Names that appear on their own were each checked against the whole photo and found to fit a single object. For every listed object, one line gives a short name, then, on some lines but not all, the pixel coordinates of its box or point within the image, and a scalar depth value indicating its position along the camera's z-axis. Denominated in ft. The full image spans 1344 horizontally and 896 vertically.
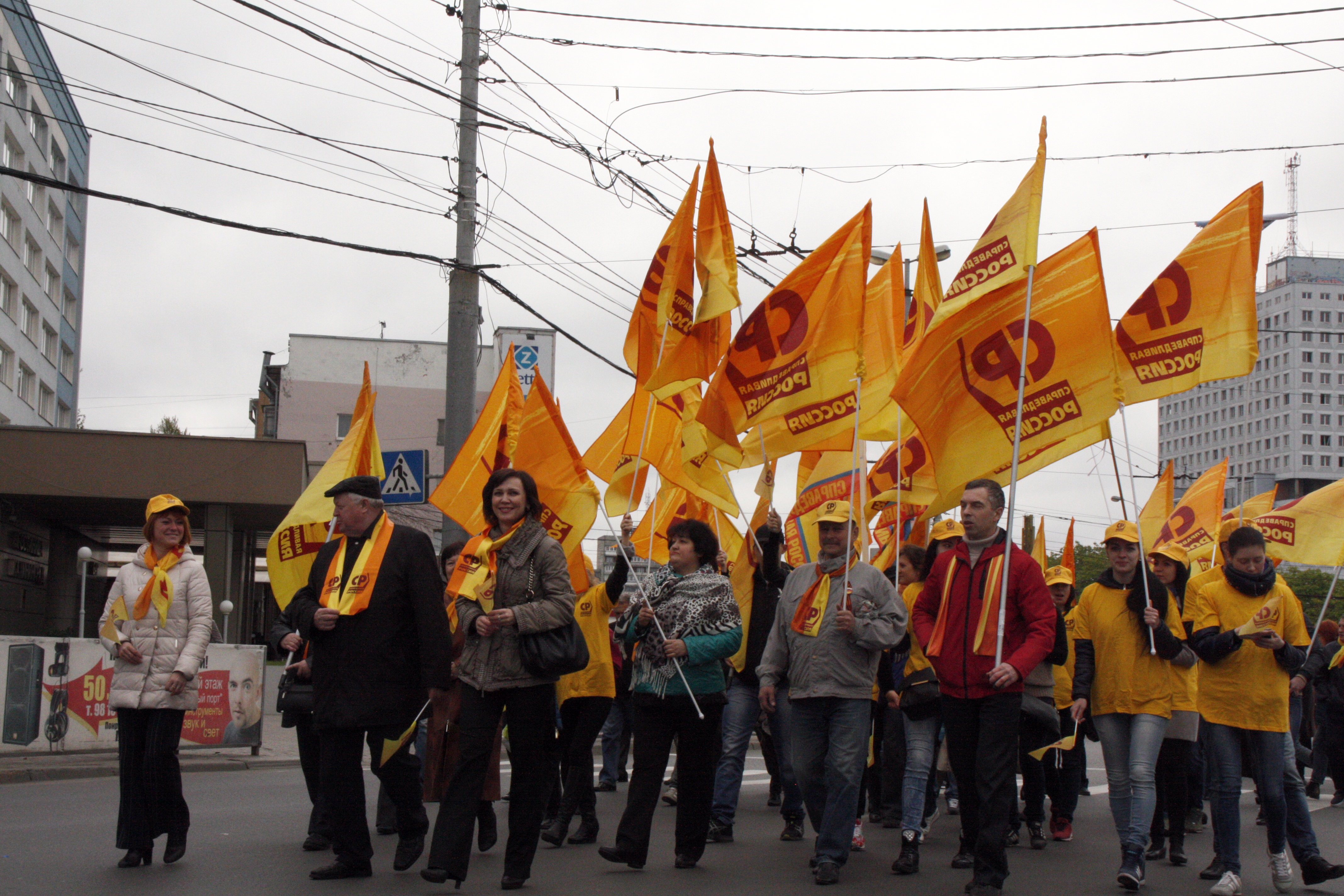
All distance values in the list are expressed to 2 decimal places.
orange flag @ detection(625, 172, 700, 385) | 28.22
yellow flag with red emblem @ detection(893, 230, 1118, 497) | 23.16
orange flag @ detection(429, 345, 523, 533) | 30.35
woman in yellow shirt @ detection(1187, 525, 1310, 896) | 21.62
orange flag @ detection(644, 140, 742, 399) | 27.78
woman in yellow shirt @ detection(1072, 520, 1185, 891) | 21.84
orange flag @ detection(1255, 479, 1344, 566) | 32.53
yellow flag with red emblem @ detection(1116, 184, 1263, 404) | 25.46
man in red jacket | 19.83
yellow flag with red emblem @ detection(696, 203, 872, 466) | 26.37
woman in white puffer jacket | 21.34
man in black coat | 19.79
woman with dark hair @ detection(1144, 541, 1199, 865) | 24.00
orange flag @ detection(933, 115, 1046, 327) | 22.30
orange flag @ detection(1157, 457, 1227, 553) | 37.22
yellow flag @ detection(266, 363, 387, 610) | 26.76
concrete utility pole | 46.52
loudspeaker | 41.27
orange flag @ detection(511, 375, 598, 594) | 27.35
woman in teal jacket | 21.81
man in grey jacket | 21.67
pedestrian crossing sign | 45.19
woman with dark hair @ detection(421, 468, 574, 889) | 19.43
